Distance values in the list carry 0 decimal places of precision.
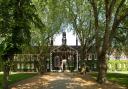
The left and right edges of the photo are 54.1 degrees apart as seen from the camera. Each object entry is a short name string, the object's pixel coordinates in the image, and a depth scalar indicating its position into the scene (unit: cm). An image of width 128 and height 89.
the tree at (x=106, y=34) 1033
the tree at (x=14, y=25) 827
